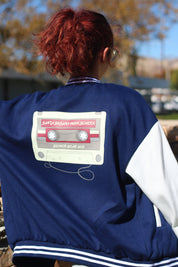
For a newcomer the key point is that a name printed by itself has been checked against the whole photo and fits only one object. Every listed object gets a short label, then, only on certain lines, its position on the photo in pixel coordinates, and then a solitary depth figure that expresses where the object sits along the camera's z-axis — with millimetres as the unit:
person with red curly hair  1242
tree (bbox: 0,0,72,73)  22469
